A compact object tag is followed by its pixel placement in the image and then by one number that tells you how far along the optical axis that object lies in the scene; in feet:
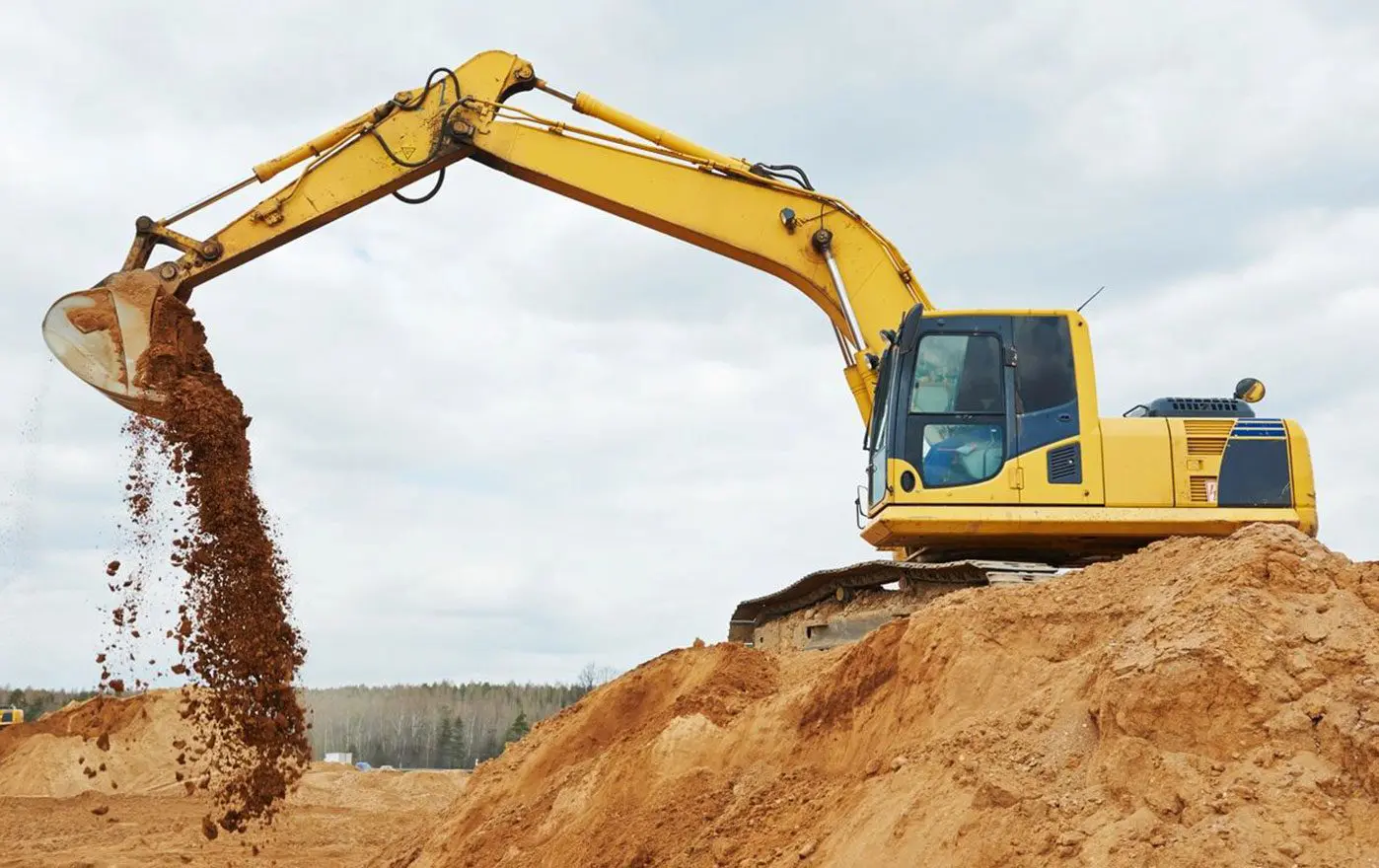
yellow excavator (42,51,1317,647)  32.86
